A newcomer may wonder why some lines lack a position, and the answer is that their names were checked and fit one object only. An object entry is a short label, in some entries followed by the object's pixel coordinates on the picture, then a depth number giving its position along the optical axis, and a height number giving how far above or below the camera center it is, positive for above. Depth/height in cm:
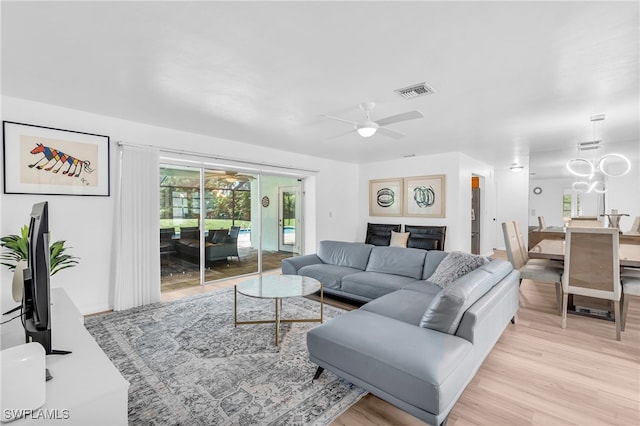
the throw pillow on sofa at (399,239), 604 -52
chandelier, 487 +78
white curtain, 377 -23
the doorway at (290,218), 664 -11
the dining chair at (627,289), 313 -79
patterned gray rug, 190 -126
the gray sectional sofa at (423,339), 163 -84
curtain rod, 390 +91
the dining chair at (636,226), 465 -19
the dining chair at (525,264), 370 -71
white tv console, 104 -68
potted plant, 276 -37
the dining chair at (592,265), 304 -55
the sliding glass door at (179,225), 464 -20
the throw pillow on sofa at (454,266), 299 -56
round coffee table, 300 -82
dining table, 312 -47
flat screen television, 132 -35
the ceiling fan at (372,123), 304 +100
